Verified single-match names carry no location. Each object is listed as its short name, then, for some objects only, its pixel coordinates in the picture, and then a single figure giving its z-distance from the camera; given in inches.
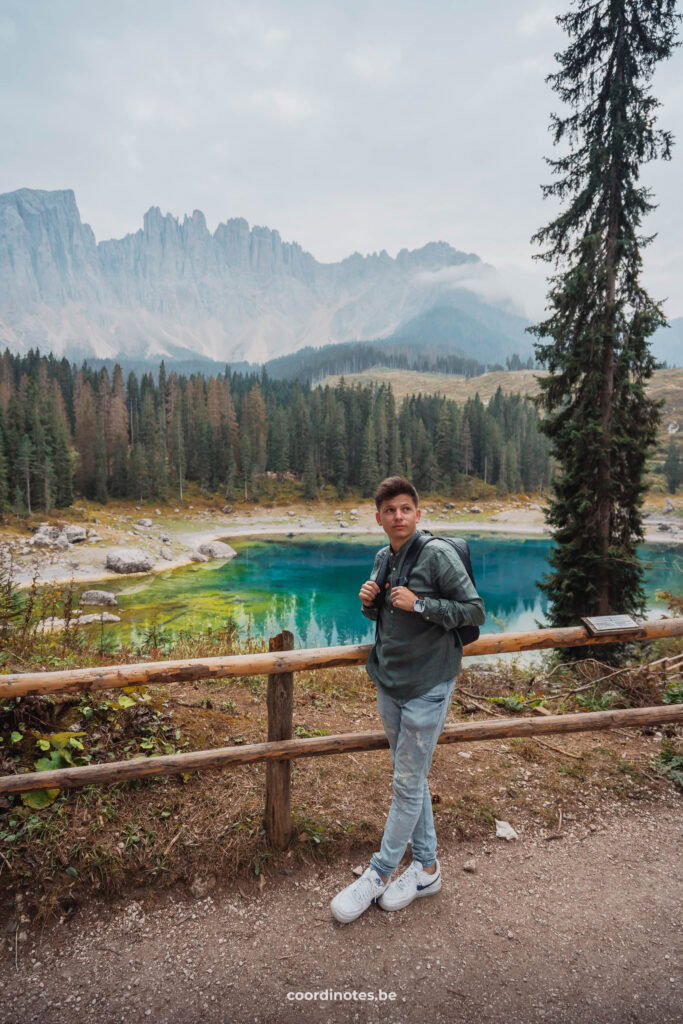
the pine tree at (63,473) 1994.3
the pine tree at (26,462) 1847.9
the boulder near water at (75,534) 1533.0
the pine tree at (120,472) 2511.1
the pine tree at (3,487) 1730.6
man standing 107.7
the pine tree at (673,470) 3070.9
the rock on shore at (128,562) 1293.1
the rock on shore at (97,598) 965.8
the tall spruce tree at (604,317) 397.4
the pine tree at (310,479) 2893.7
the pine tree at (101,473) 2384.4
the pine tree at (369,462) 2901.1
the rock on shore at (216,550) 1611.7
